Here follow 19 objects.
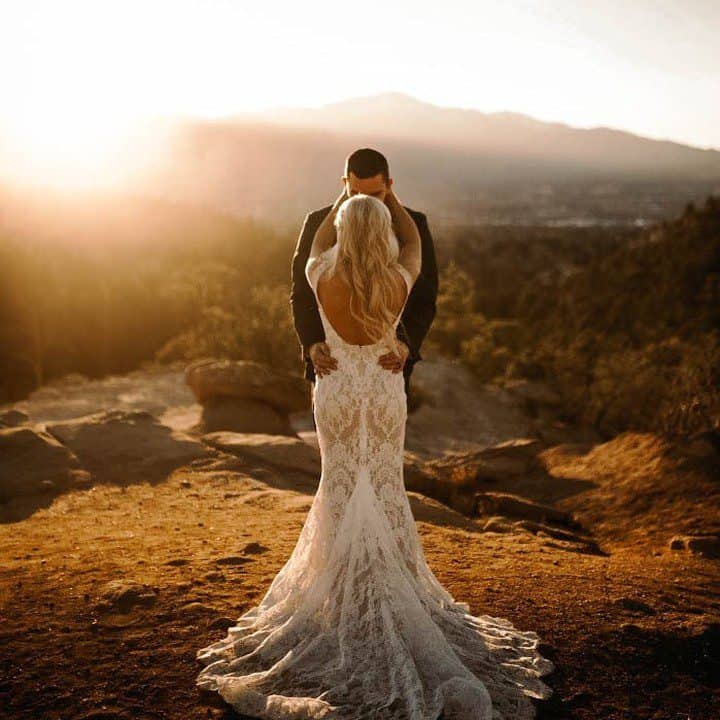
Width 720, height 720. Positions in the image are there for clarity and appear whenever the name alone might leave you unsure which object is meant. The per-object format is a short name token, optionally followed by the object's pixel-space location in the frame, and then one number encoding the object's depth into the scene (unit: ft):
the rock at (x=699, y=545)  22.12
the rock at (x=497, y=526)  25.48
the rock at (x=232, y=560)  18.10
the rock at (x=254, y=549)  19.14
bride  11.03
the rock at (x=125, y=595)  14.96
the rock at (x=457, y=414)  62.39
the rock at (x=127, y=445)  29.68
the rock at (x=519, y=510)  28.19
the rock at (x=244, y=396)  39.52
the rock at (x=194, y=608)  14.65
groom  12.59
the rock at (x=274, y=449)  30.83
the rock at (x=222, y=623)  13.93
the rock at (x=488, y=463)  34.73
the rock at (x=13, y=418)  33.89
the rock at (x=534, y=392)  73.56
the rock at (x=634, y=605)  15.79
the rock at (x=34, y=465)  27.17
